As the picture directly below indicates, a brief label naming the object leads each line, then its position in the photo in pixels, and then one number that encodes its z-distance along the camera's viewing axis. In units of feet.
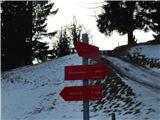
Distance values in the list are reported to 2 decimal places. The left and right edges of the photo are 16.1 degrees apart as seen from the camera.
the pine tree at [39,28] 190.49
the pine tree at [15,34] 173.99
